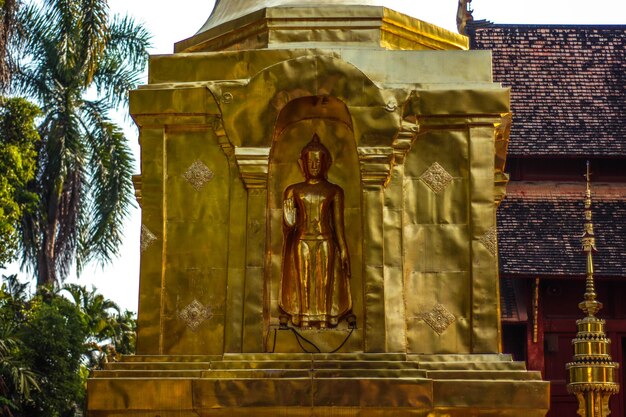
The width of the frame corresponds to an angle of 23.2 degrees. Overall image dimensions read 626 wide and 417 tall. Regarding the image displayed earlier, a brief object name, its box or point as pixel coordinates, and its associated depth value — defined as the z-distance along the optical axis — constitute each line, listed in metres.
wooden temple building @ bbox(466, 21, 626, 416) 26.06
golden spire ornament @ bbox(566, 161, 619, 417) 18.23
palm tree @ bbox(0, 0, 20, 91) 25.61
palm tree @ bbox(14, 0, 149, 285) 32.47
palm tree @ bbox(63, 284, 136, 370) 29.61
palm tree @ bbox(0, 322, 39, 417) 23.81
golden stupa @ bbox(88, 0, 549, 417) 11.25
